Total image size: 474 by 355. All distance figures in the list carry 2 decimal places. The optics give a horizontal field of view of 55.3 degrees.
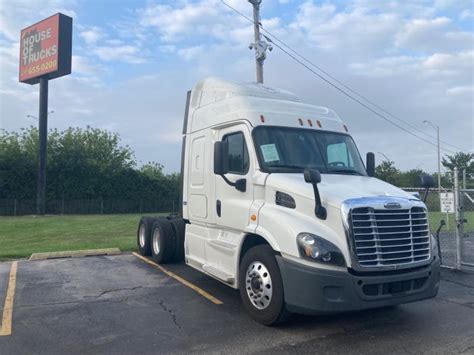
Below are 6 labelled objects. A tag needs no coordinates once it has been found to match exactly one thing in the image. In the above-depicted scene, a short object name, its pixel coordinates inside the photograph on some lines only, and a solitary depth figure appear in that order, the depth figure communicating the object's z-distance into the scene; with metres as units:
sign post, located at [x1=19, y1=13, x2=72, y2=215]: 33.56
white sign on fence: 9.76
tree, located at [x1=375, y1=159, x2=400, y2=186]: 44.69
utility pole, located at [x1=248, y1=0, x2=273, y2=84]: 17.78
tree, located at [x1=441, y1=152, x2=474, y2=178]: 70.19
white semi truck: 5.16
